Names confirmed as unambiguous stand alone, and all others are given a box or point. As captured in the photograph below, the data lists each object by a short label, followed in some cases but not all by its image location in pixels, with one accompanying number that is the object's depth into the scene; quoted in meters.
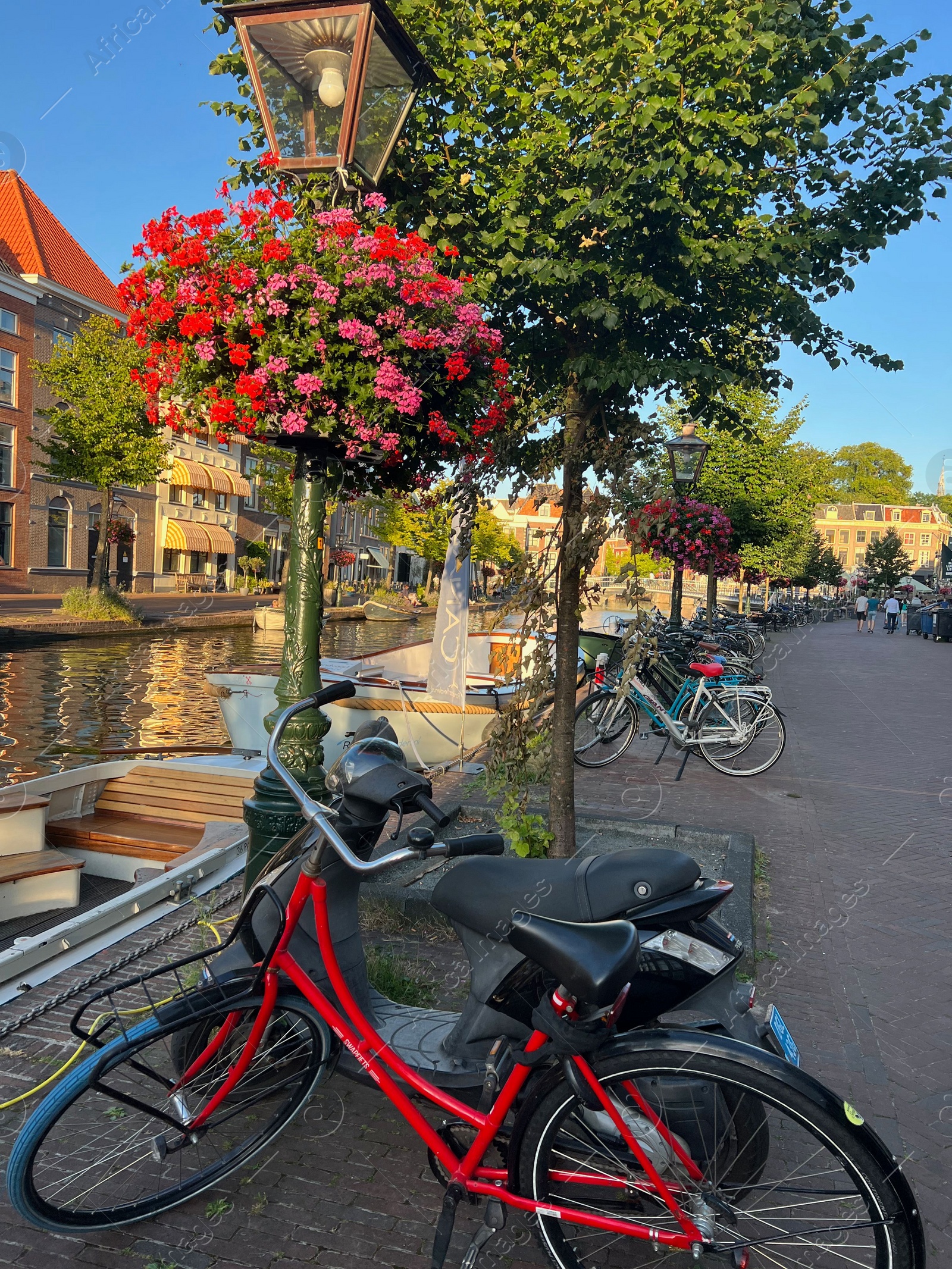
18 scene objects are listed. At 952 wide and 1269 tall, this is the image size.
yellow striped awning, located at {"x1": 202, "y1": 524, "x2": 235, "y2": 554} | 45.44
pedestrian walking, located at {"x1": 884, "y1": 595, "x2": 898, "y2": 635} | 42.09
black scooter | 2.20
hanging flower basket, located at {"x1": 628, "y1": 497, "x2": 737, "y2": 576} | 14.38
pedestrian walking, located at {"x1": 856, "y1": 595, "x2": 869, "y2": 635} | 44.88
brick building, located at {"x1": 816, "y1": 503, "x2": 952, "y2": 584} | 105.31
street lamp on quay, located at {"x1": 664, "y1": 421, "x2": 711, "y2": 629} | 12.78
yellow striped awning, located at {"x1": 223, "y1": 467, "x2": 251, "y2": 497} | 47.72
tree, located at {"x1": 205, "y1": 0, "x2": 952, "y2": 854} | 3.93
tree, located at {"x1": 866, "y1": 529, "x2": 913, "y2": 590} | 73.25
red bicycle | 1.92
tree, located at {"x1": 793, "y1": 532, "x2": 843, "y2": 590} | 55.49
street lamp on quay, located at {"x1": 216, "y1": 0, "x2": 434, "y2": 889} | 3.78
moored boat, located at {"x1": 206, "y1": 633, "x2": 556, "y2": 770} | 8.94
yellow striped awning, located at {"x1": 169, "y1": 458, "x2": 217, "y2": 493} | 41.69
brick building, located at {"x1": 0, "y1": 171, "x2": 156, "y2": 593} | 32.09
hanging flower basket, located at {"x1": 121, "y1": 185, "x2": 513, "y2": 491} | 3.51
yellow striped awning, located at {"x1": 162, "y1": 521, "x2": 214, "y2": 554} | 41.69
